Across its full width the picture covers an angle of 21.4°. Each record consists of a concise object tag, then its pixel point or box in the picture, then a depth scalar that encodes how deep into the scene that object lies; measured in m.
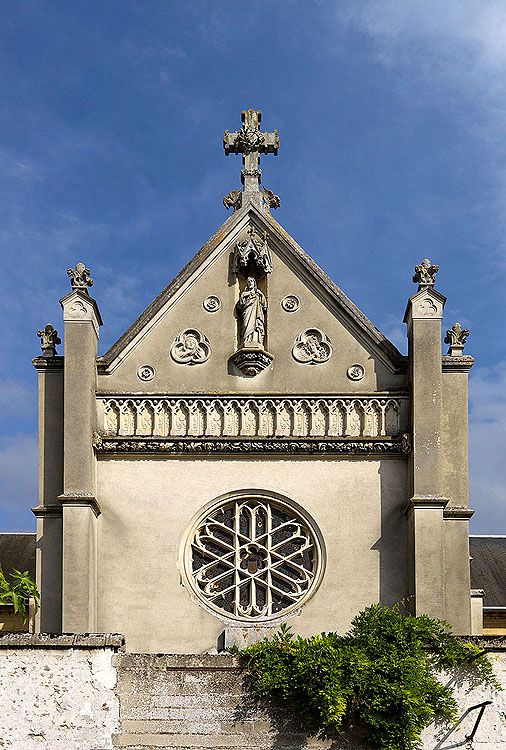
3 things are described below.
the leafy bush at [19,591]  18.66
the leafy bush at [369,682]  15.45
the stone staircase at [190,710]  15.52
